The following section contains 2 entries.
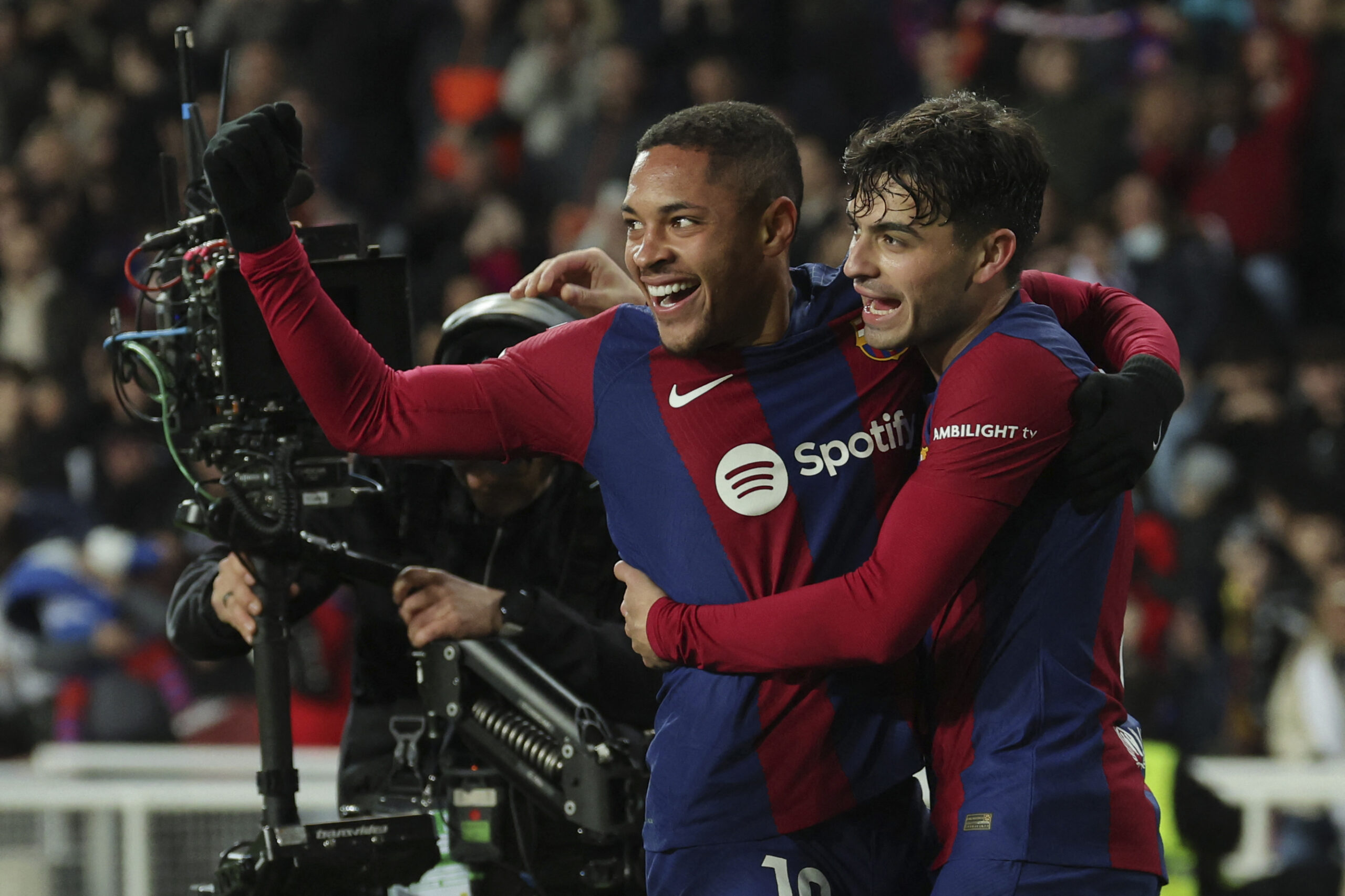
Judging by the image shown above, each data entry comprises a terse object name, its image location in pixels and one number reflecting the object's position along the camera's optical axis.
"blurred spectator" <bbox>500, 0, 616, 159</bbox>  18.80
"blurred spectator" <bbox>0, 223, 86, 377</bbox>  19.06
